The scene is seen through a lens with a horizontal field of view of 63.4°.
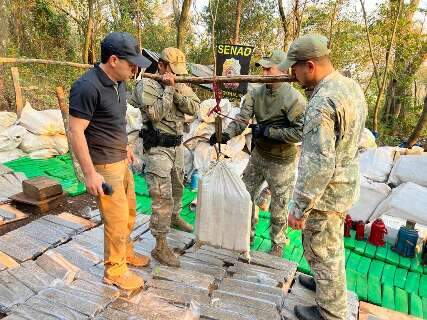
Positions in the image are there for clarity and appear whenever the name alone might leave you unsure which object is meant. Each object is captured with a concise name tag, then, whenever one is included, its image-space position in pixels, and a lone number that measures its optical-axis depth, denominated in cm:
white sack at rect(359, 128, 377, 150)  624
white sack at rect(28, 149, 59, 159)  666
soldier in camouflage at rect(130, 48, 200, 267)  304
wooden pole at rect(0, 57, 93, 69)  328
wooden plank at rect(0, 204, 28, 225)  399
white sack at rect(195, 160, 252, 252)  268
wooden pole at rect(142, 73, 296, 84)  263
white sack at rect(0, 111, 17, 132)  685
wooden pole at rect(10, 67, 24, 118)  754
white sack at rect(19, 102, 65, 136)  671
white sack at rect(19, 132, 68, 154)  662
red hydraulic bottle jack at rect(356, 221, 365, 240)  418
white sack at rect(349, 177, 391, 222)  461
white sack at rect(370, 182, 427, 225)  411
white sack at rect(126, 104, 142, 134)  636
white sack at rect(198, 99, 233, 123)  603
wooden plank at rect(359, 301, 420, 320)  275
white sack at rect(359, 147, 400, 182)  542
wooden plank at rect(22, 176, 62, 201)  426
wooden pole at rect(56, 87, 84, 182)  450
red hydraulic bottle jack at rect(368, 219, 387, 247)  404
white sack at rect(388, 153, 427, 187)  498
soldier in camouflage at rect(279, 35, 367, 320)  210
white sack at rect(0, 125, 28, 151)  641
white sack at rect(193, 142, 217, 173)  584
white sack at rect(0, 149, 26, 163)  635
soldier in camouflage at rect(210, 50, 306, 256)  324
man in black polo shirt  219
